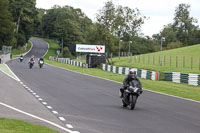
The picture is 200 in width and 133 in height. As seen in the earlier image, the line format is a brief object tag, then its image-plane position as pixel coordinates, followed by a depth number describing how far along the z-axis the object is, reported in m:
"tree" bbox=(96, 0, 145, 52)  98.12
